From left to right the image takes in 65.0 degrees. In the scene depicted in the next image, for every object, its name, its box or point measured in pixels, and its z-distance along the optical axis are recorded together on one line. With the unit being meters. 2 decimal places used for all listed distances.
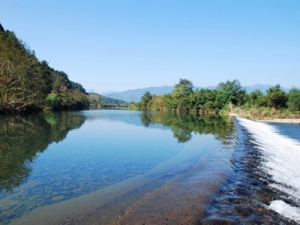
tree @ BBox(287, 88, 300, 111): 40.66
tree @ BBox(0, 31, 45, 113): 31.95
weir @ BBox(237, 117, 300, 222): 4.62
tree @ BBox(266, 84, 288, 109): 45.59
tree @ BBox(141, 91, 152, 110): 108.09
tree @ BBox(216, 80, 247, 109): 64.50
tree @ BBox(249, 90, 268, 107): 48.39
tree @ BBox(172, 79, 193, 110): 78.44
